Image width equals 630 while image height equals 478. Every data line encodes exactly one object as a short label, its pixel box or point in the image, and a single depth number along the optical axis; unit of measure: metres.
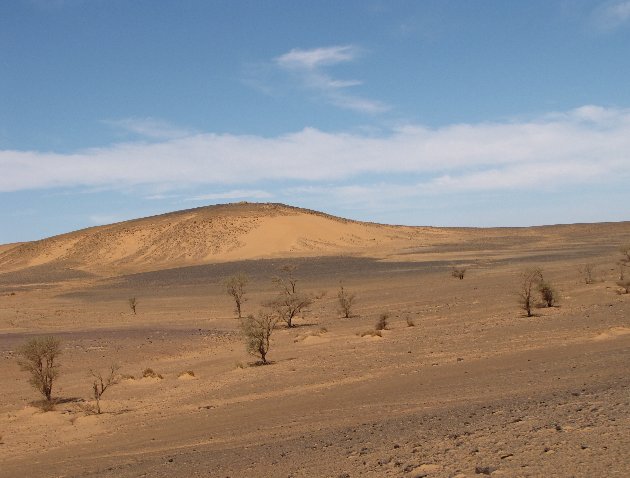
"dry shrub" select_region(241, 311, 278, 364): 21.55
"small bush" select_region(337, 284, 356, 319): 32.31
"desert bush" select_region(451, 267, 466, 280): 46.65
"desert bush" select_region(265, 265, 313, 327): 31.92
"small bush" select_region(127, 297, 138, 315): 40.09
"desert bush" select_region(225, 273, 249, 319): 38.46
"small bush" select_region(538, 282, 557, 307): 28.69
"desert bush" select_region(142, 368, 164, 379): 20.33
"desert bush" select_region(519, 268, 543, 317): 26.33
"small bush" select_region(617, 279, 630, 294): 29.79
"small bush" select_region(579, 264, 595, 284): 35.72
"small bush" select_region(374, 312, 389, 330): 26.31
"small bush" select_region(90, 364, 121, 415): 16.26
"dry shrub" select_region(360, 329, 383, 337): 24.63
